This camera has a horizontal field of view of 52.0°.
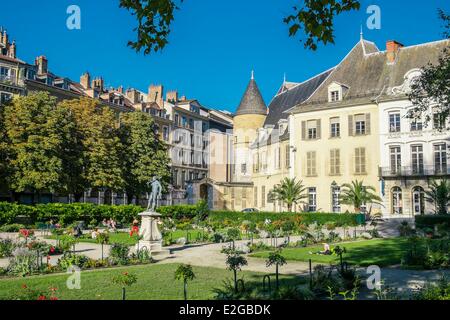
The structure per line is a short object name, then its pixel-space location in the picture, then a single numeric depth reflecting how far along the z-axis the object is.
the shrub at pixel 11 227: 27.73
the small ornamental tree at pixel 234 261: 10.90
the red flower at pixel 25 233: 19.55
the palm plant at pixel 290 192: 39.53
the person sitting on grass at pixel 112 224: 32.05
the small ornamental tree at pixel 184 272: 9.66
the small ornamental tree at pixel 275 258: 11.10
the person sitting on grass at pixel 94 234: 25.40
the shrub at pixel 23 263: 13.81
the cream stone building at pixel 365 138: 36.00
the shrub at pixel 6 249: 17.61
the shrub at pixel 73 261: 14.67
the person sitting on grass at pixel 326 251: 18.35
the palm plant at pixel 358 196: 35.66
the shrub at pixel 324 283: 10.27
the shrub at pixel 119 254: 15.86
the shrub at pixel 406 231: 26.30
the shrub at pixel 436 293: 7.15
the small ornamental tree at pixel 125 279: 9.55
